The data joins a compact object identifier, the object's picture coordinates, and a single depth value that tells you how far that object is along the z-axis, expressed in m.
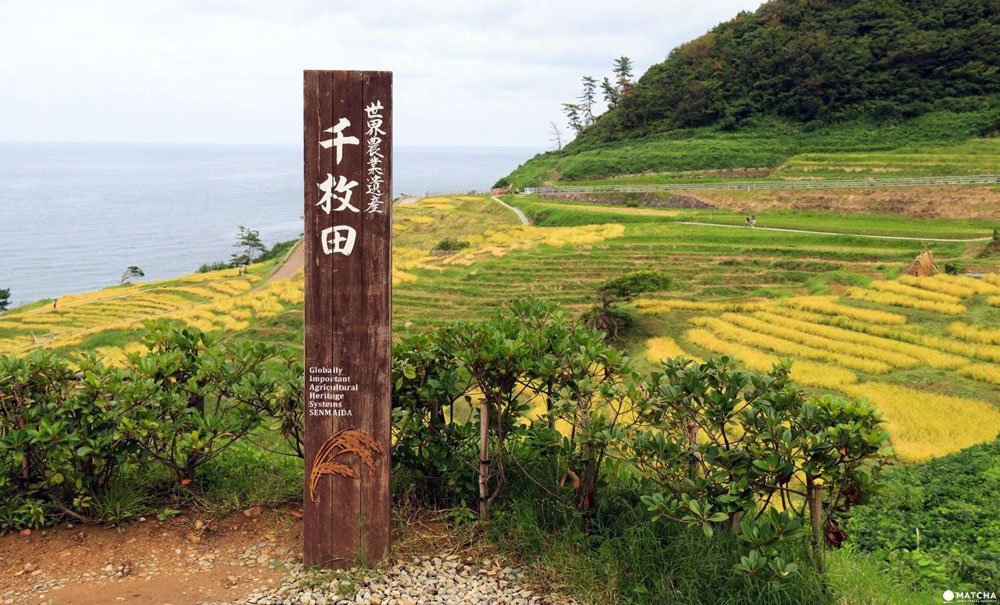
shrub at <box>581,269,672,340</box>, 17.89
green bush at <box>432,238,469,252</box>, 33.50
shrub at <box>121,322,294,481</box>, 4.01
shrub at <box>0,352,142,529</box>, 3.88
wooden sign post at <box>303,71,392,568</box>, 3.68
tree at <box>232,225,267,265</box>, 48.59
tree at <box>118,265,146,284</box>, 44.16
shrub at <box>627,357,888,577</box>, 3.14
